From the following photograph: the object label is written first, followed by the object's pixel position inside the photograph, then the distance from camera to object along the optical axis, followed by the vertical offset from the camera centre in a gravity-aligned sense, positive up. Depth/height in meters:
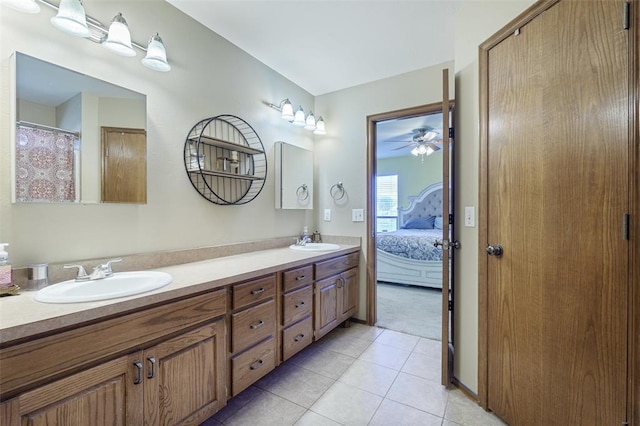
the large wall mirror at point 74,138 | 1.26 +0.38
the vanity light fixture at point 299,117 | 2.61 +0.93
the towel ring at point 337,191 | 3.03 +0.22
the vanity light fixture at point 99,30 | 1.27 +0.91
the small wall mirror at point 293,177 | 2.68 +0.36
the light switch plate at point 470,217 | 1.73 -0.04
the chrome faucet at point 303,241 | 2.73 -0.29
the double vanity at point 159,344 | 0.88 -0.55
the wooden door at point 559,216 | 1.06 -0.03
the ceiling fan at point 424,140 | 4.46 +1.19
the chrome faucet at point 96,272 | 1.30 -0.29
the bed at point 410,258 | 4.03 -0.70
